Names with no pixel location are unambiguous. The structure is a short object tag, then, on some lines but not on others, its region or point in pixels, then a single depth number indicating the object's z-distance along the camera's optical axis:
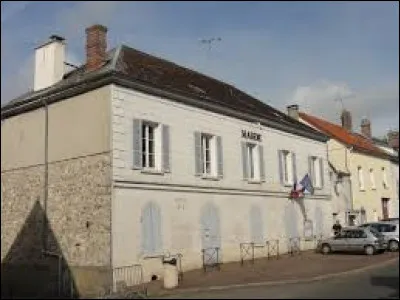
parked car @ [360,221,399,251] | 29.53
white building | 19.80
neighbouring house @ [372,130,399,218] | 46.47
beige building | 38.91
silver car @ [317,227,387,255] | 27.70
